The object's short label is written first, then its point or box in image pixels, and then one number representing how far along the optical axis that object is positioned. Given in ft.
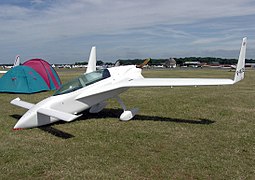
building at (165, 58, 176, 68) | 379.96
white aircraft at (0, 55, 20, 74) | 92.51
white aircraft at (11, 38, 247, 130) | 27.37
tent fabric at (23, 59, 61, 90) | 61.87
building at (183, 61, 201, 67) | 485.20
